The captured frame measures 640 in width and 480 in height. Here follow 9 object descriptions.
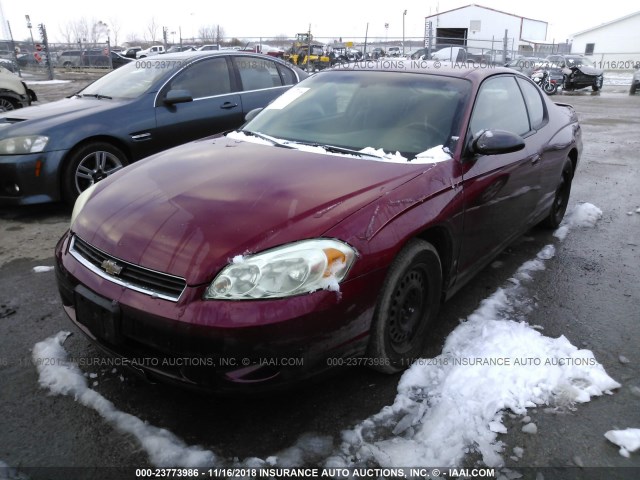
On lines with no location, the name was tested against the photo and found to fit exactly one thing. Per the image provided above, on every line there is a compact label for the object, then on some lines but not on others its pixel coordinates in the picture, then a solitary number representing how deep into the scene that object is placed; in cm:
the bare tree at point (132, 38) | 7464
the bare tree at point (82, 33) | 7229
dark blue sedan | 464
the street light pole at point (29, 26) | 2470
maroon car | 197
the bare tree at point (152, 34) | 6297
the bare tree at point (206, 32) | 6219
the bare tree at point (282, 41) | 3269
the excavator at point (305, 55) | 3034
